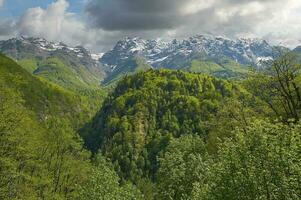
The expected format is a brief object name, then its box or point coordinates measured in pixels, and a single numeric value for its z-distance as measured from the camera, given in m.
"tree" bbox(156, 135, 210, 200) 55.03
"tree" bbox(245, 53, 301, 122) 61.22
